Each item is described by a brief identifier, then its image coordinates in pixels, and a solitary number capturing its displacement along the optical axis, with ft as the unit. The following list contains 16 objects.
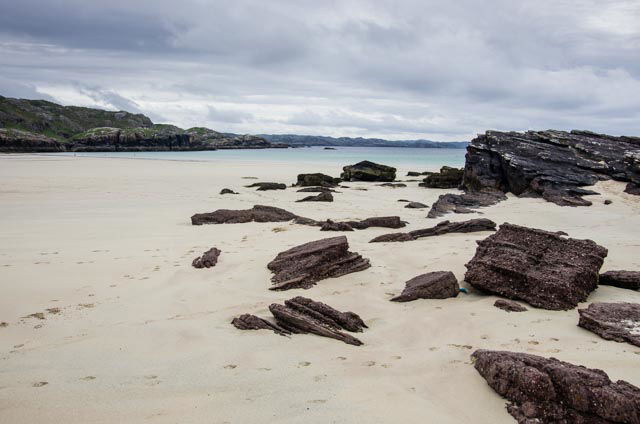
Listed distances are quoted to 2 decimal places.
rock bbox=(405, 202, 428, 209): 63.52
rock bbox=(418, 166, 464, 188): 97.96
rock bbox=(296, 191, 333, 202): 69.41
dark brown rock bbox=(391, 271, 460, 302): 23.58
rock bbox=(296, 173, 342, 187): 95.96
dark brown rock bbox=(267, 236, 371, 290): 26.43
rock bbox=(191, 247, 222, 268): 29.86
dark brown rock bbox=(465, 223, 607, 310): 21.94
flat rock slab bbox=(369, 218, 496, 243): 37.91
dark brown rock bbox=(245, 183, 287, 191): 89.34
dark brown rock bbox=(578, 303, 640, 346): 17.60
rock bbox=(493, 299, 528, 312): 21.21
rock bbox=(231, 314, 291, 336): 19.35
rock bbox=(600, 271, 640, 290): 24.08
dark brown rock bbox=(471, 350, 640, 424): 11.98
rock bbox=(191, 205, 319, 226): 47.14
